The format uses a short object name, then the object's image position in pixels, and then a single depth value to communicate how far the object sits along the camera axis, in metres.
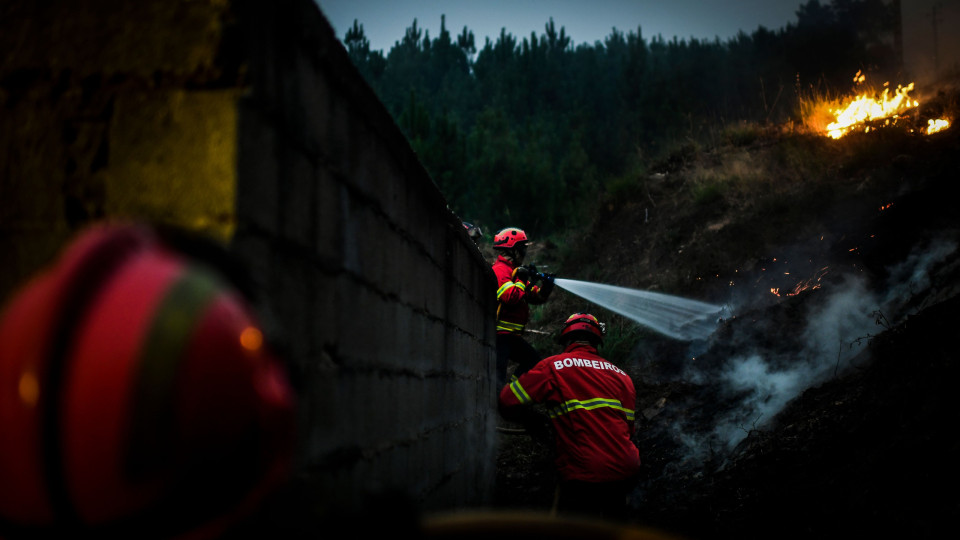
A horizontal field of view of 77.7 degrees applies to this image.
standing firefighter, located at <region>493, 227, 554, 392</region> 6.31
